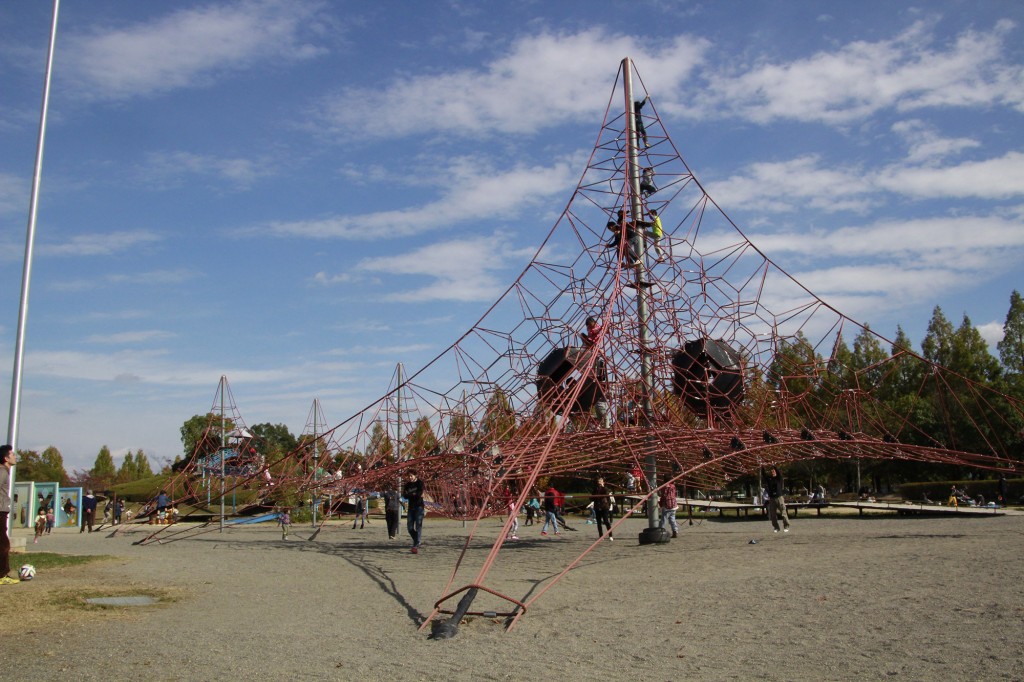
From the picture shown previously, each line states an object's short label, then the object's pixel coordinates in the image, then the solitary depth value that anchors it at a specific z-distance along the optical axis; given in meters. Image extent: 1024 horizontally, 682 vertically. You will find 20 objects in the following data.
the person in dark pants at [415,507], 16.09
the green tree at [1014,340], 48.59
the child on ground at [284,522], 21.01
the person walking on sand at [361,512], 26.12
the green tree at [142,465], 102.72
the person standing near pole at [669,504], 16.84
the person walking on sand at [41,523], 22.05
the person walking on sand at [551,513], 21.14
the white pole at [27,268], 13.30
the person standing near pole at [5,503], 10.45
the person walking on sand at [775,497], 18.12
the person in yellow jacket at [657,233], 15.70
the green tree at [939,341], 48.28
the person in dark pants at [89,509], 26.22
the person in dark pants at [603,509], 18.38
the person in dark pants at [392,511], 20.23
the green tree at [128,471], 94.28
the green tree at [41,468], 67.62
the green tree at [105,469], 83.61
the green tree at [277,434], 84.38
